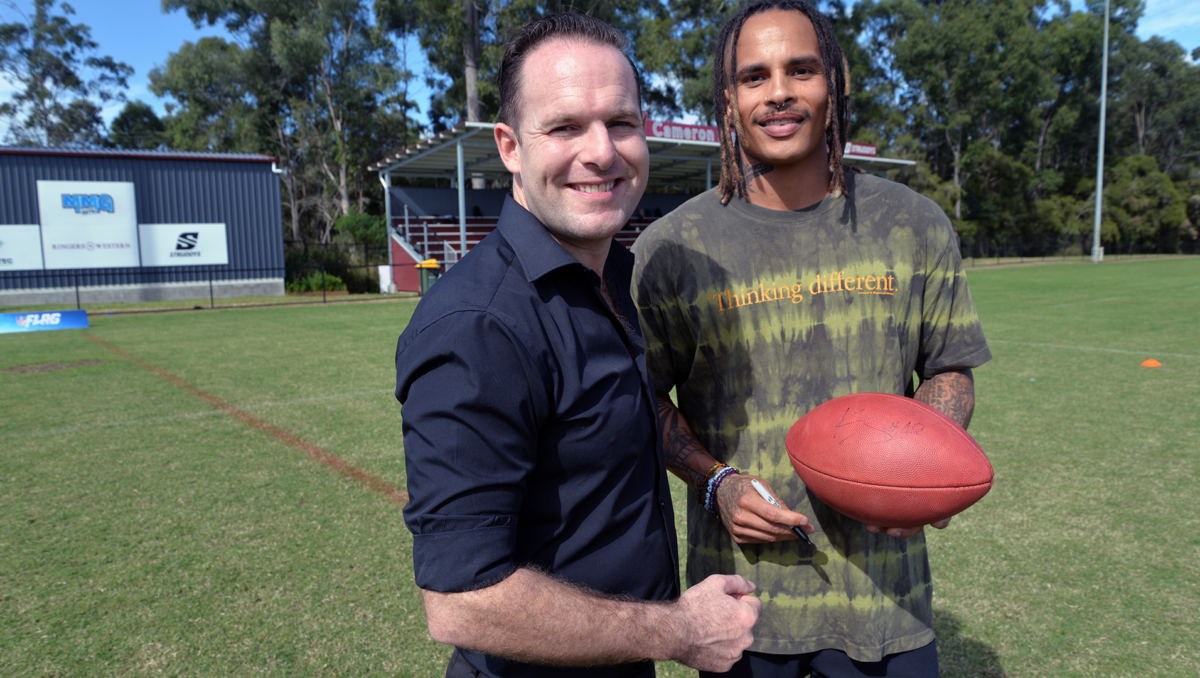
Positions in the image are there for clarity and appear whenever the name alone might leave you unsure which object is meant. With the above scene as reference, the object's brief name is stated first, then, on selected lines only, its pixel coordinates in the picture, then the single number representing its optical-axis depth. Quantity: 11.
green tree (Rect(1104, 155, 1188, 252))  48.53
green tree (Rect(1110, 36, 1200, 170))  58.31
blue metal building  19.89
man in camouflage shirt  1.78
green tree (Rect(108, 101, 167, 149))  46.36
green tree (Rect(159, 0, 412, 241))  35.88
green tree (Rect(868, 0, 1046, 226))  45.06
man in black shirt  1.11
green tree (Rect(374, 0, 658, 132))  30.33
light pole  33.58
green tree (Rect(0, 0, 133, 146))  43.50
